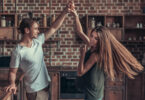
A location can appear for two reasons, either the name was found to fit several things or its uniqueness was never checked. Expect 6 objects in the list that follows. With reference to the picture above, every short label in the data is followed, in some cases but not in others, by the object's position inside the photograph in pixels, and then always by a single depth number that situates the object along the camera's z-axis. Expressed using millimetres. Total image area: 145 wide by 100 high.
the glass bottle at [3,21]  4695
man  1949
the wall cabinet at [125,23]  4824
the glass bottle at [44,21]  4779
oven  4324
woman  1776
